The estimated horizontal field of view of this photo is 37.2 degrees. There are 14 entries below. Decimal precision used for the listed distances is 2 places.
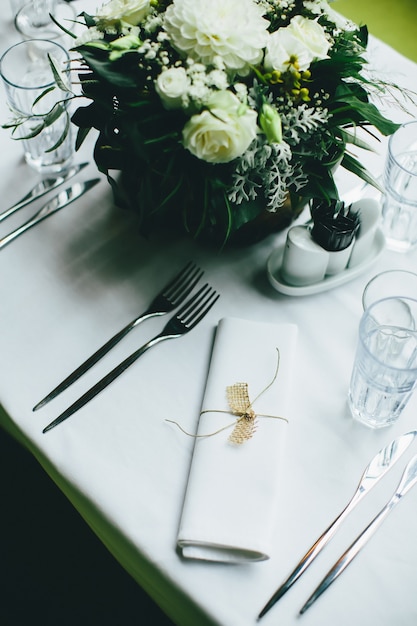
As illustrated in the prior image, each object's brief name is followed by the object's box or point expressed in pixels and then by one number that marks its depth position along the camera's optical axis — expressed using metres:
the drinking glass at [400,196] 1.11
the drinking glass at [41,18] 1.42
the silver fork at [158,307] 0.98
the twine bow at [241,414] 0.90
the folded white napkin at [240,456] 0.81
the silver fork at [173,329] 0.95
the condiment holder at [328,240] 1.03
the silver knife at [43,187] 1.17
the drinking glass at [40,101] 1.20
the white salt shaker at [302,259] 1.03
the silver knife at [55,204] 1.14
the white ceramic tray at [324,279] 1.08
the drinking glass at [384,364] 0.89
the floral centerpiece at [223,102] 0.85
